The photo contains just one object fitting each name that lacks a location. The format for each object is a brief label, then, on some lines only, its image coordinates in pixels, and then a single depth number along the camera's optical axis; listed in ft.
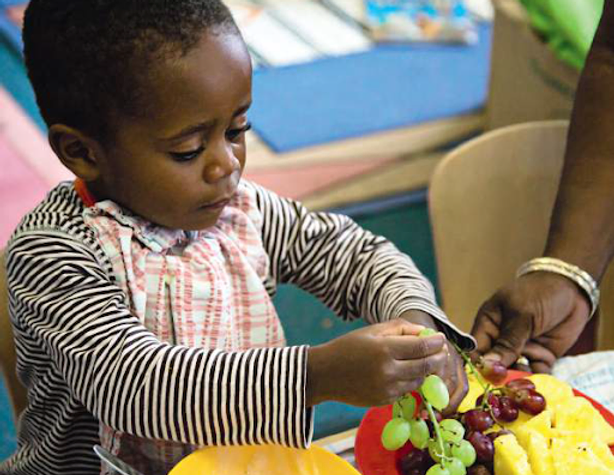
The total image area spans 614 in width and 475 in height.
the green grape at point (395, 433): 3.28
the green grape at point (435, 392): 3.29
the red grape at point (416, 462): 3.35
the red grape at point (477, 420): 3.44
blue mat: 10.27
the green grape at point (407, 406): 3.35
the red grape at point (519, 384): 3.58
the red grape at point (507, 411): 3.50
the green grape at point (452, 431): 3.31
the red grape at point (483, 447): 3.36
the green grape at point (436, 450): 3.29
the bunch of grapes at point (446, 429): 3.29
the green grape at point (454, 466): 3.26
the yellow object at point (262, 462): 3.26
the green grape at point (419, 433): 3.32
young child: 3.35
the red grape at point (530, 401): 3.51
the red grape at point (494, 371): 3.66
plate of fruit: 3.30
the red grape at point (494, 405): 3.51
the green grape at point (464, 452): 3.30
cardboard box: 7.53
